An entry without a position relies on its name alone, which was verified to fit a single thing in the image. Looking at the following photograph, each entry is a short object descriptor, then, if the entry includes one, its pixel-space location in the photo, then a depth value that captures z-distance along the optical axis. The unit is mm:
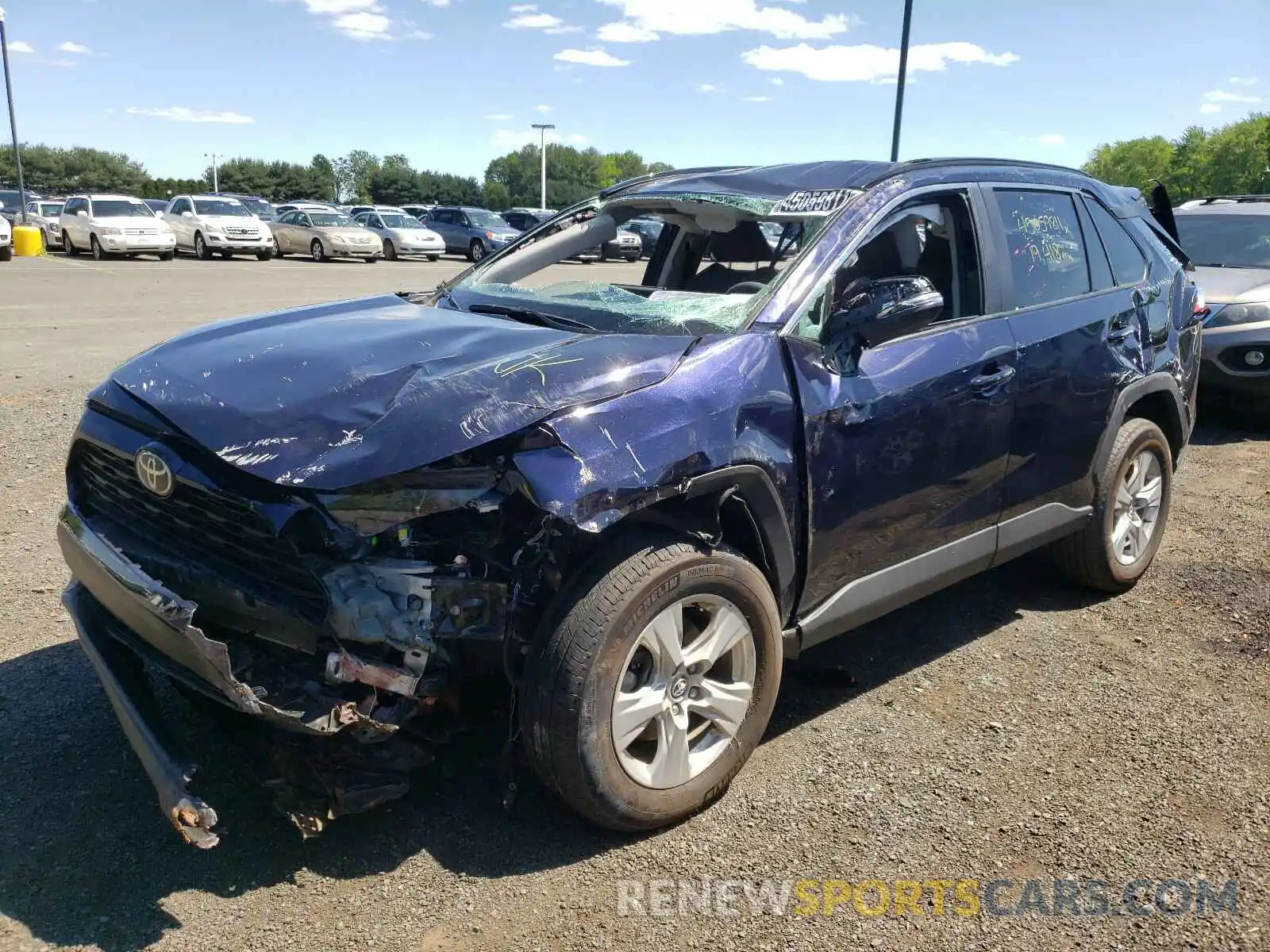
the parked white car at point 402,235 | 30219
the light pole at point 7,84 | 25953
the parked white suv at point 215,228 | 26156
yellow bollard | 25562
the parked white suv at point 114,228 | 24109
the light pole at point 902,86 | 16938
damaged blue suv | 2502
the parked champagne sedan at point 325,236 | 28344
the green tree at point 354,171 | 113625
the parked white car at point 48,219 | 26989
